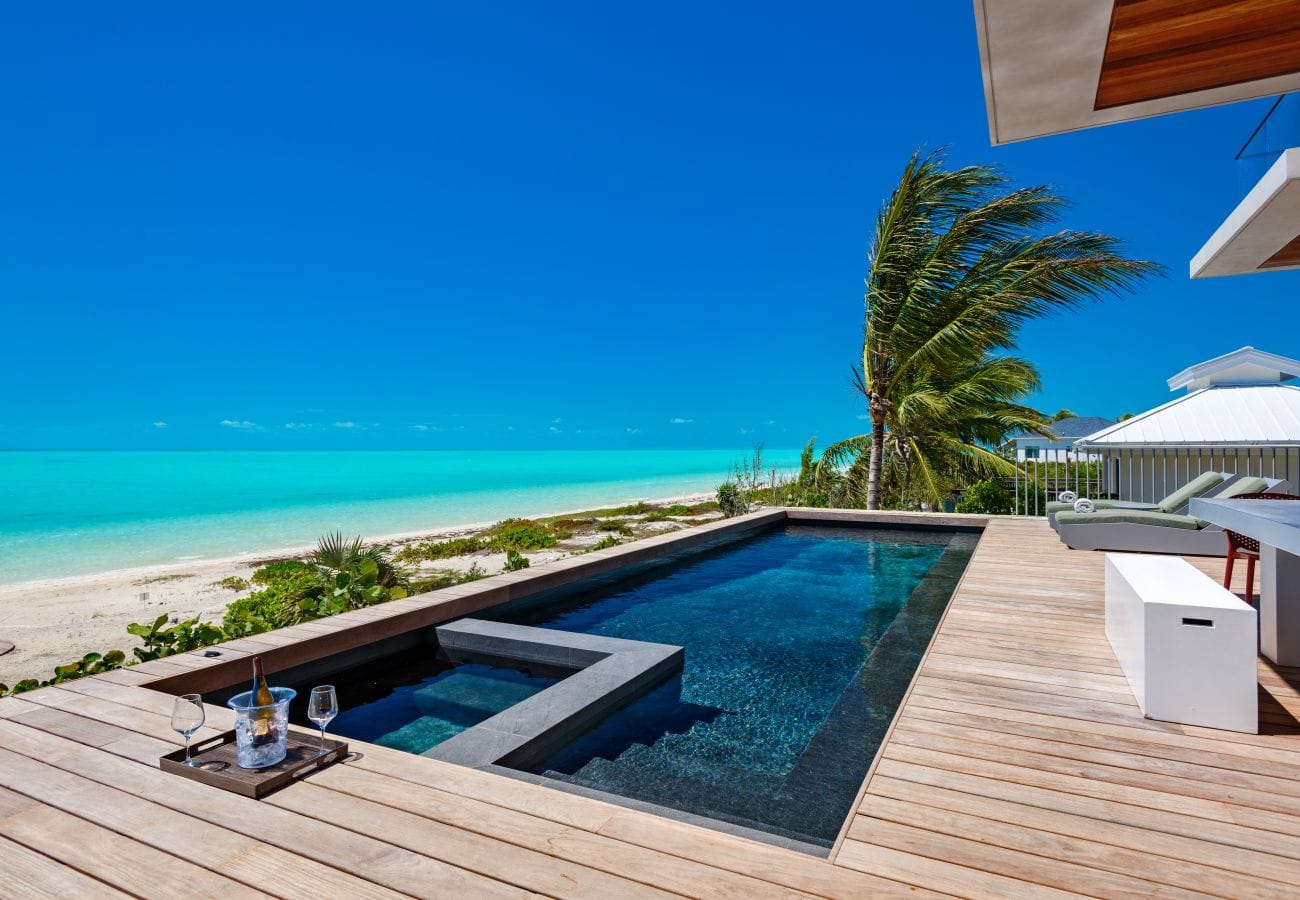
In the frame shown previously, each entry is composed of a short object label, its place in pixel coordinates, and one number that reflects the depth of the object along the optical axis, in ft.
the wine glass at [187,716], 6.15
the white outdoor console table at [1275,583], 8.30
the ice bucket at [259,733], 6.13
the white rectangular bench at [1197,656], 6.80
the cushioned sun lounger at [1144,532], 17.13
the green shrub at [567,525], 42.30
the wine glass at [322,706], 6.54
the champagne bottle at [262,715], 6.17
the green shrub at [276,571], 26.06
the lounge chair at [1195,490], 18.66
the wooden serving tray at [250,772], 5.79
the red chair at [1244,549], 11.08
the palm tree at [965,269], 28.58
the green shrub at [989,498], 31.48
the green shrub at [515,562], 20.51
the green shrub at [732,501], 35.37
